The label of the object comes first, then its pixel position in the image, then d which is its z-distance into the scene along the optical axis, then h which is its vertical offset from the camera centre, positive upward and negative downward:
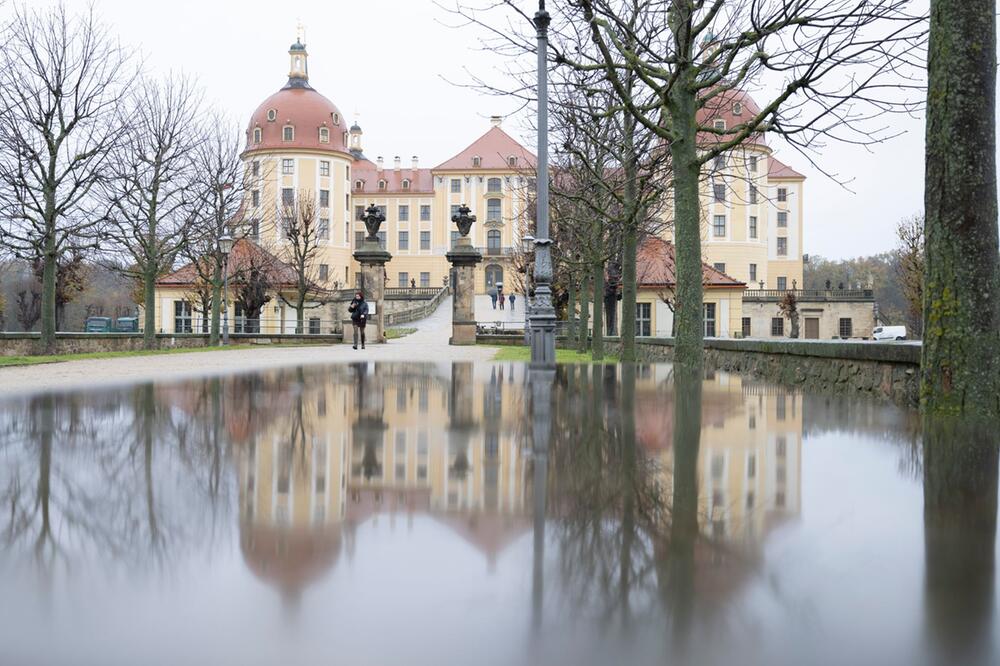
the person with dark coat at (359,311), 29.70 +0.58
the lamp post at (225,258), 32.16 +2.86
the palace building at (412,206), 77.06 +12.51
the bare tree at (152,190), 29.78 +5.31
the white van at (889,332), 55.33 -0.41
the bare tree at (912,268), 45.22 +3.34
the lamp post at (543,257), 11.99 +1.10
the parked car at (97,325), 66.19 +0.16
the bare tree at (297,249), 54.94 +5.92
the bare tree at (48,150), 26.14 +5.74
